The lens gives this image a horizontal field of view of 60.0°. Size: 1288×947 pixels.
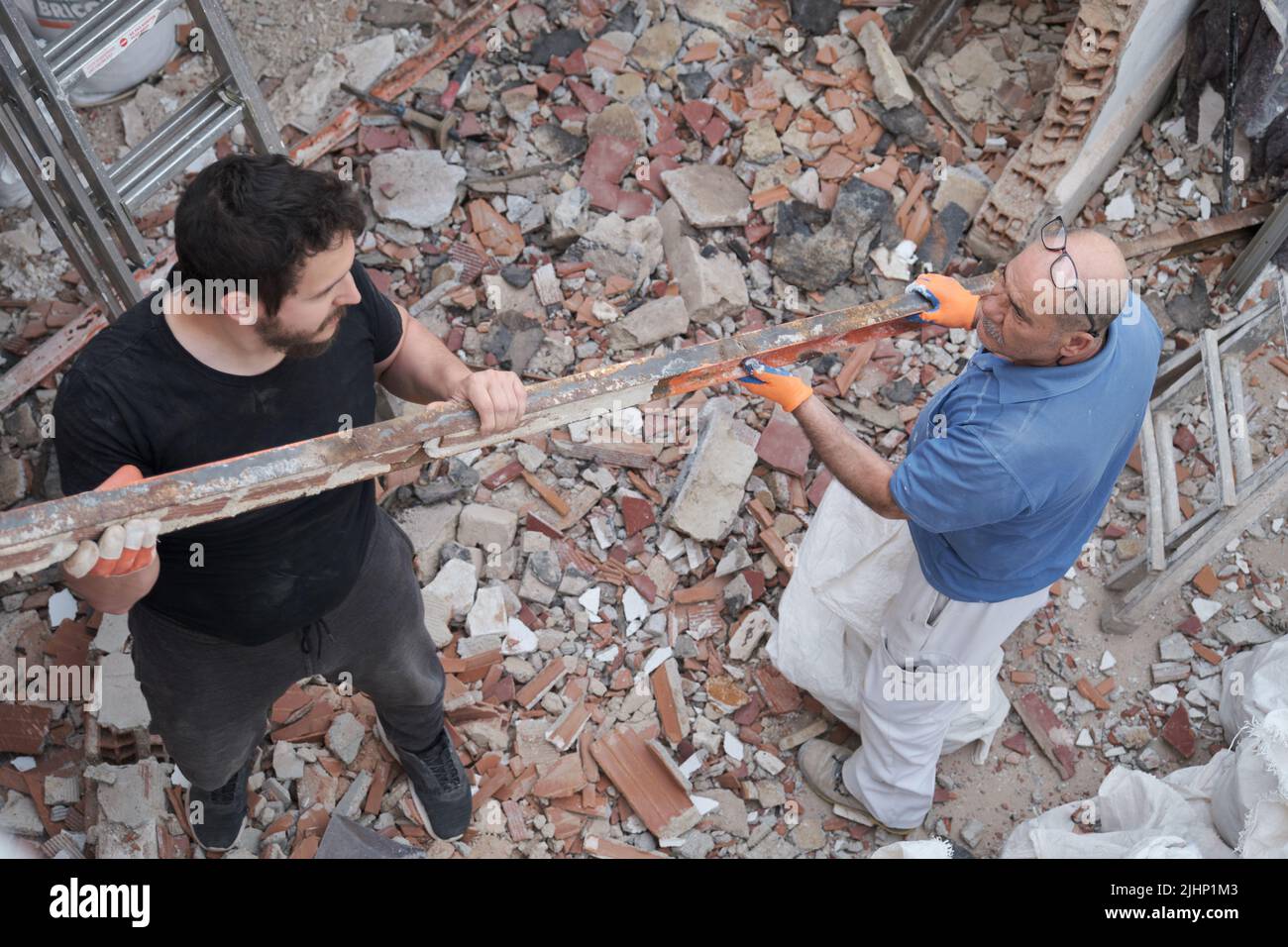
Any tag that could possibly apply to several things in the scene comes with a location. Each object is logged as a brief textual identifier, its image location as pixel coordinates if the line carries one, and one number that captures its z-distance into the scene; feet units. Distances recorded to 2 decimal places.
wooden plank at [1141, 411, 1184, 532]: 15.62
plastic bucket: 16.79
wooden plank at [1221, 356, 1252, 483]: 15.19
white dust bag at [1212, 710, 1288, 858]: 11.67
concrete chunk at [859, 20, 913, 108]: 19.95
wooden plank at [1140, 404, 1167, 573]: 15.28
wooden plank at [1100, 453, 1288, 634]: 14.66
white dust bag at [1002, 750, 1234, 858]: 12.49
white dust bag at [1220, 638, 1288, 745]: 14.19
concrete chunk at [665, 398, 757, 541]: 15.96
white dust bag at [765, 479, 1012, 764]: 14.12
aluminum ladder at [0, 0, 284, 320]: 12.88
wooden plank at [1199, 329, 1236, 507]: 14.82
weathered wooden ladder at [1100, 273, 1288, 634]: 14.87
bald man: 10.64
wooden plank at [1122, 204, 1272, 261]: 17.89
